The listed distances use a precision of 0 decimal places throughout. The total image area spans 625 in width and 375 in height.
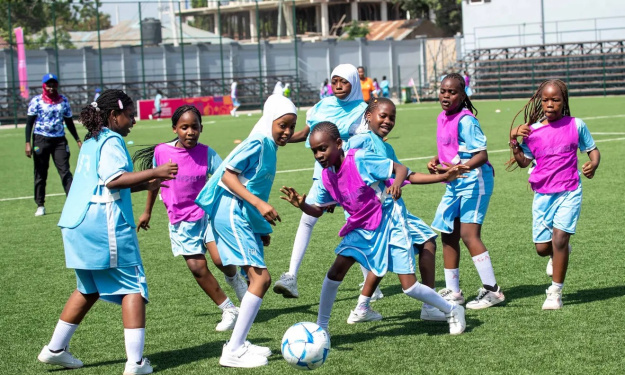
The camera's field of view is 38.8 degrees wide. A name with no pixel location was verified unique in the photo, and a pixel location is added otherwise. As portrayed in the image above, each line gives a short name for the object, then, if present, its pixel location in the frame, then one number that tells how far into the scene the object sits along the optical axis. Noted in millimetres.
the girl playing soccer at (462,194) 6676
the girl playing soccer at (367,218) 5707
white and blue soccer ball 5098
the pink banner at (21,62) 38281
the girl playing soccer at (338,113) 7500
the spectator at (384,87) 45503
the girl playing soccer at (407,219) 6219
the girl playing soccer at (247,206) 5523
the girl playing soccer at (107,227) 5297
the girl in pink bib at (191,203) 6559
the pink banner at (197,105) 41094
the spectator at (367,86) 29062
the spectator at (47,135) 13023
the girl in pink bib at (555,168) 6594
